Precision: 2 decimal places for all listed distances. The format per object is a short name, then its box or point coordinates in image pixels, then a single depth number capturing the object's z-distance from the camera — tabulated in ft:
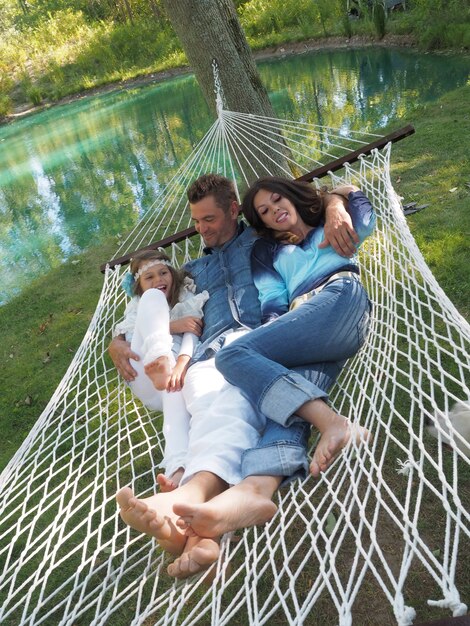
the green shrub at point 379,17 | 30.48
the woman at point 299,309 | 3.78
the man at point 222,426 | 3.24
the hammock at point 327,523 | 3.39
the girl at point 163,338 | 4.40
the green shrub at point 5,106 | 49.76
